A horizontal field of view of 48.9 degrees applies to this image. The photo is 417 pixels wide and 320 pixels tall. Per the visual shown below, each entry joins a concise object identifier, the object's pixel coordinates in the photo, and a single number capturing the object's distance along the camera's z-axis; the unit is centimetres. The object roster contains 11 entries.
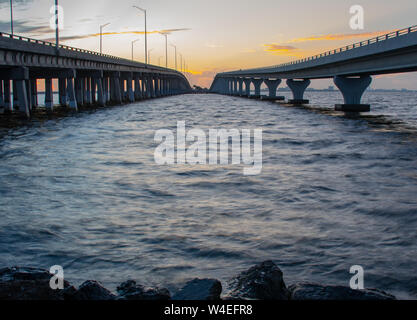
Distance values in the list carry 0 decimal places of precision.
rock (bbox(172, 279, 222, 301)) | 702
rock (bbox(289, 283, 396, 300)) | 697
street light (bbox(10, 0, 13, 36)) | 6632
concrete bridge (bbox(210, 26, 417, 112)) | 4700
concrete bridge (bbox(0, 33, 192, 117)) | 5038
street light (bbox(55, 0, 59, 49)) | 6084
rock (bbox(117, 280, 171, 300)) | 738
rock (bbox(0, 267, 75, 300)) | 696
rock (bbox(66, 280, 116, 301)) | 732
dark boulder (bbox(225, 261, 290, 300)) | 733
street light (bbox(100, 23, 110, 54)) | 10646
